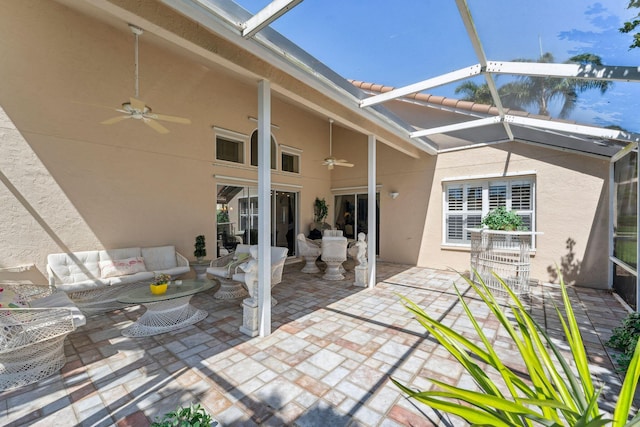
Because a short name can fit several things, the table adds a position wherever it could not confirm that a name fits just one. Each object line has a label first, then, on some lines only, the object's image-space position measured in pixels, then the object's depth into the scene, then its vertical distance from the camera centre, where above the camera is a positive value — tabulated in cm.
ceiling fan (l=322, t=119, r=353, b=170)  738 +140
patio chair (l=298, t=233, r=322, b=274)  749 -111
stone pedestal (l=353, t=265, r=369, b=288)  602 -139
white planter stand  532 -95
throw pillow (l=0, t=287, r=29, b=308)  313 -110
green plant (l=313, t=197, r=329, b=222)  934 +10
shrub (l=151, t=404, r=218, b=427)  156 -123
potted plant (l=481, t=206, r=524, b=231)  554 -15
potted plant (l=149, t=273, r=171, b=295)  380 -103
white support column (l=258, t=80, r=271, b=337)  368 -3
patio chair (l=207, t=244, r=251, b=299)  519 -127
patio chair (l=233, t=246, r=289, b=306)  471 -102
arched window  748 +179
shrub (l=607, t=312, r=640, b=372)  305 -144
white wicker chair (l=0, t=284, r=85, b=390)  261 -127
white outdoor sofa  436 -108
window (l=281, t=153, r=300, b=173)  846 +161
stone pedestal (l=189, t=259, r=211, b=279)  591 -120
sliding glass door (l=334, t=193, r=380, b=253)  932 -3
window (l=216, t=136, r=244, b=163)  684 +163
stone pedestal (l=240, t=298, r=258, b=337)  368 -143
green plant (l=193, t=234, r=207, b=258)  609 -80
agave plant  100 -74
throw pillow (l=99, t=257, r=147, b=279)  473 -98
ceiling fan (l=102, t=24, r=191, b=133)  410 +155
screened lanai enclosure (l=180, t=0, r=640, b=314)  250 +181
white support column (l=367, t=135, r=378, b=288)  591 -6
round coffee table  366 -145
